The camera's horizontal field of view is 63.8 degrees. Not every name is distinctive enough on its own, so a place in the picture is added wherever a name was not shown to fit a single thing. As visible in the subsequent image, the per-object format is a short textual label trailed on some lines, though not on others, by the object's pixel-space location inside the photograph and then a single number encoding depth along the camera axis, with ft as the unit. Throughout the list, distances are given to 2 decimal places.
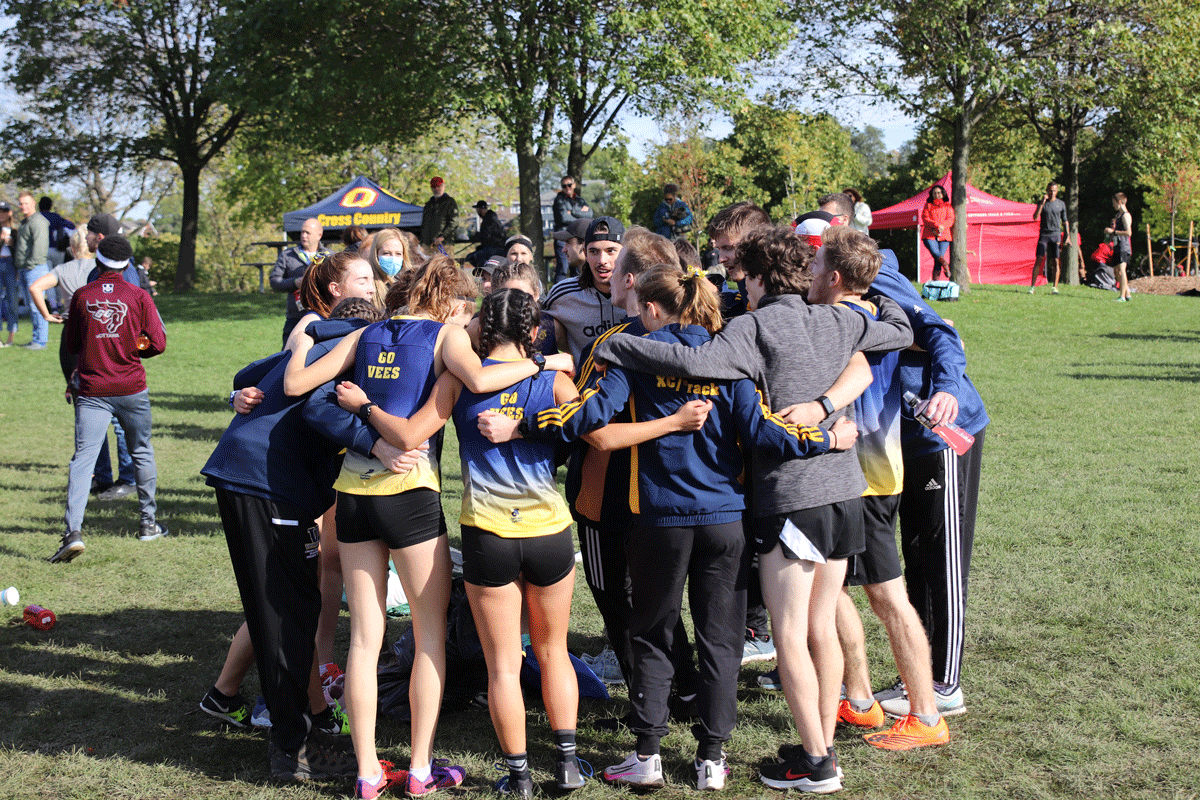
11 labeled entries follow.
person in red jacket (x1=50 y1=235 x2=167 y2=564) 20.71
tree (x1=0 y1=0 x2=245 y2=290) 93.50
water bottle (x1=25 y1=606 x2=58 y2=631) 16.94
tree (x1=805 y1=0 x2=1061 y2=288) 63.46
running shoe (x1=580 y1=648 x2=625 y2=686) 14.79
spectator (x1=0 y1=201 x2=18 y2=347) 50.72
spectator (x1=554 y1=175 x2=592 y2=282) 46.21
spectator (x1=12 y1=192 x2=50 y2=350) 49.14
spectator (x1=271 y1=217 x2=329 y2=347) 26.99
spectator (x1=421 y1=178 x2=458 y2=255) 51.39
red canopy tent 96.27
